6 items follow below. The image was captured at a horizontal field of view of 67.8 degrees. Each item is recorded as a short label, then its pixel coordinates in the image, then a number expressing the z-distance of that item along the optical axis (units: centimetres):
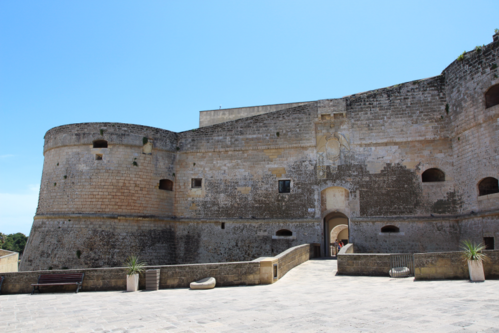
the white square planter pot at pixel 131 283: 967
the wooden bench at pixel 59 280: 1002
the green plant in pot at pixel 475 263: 853
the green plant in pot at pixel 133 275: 968
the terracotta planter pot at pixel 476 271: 852
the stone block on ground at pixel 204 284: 941
